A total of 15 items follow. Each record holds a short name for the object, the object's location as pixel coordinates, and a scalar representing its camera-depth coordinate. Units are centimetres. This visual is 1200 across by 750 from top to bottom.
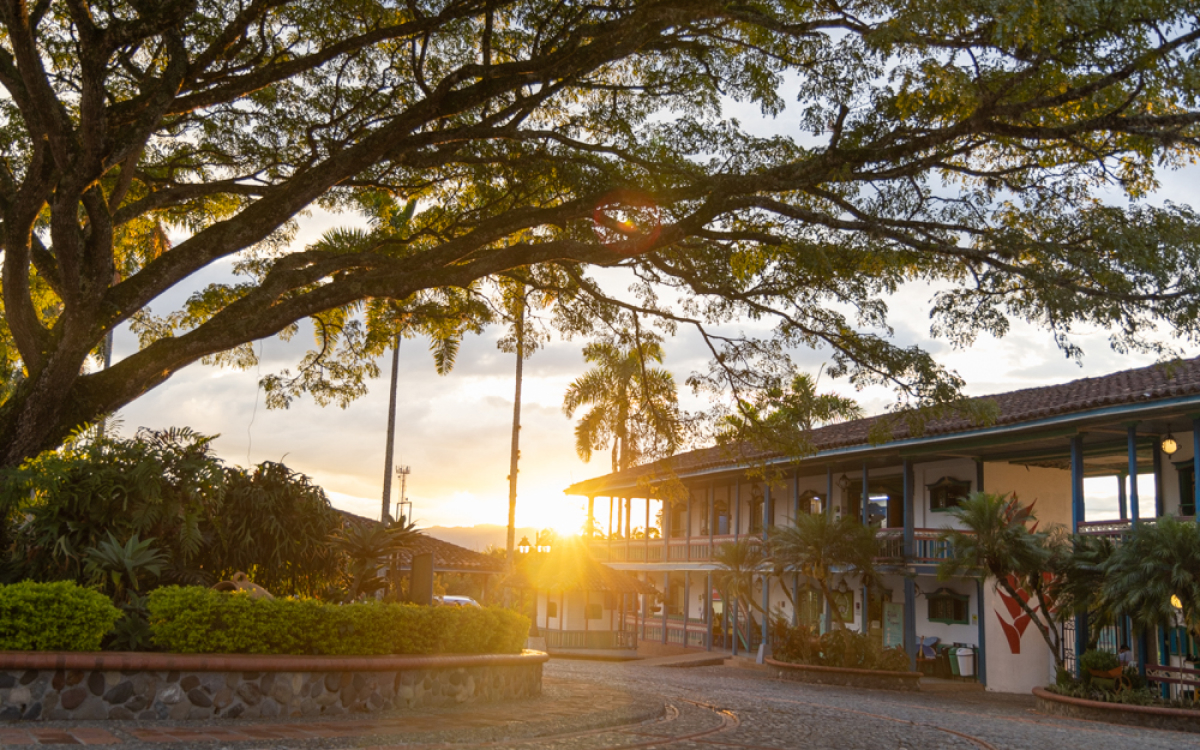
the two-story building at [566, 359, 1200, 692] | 1936
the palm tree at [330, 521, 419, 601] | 1230
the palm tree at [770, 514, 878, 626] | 2317
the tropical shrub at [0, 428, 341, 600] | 1024
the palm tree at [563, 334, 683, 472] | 1602
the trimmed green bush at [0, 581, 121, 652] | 870
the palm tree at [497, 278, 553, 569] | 1697
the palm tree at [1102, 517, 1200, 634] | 1511
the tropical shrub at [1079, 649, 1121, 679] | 1708
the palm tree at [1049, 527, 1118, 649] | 1653
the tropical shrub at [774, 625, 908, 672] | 2245
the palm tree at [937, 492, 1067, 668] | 1795
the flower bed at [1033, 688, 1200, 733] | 1514
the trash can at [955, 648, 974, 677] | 2333
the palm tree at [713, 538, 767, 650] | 2573
